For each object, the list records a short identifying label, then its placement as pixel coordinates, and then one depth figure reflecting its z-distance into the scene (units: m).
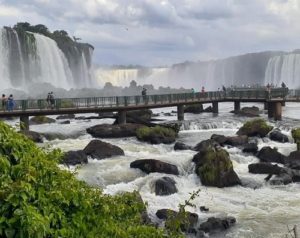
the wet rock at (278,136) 31.42
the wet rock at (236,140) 29.11
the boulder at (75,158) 22.91
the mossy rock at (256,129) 32.31
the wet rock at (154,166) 21.78
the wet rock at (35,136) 28.91
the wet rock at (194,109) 52.78
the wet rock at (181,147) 27.89
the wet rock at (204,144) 27.12
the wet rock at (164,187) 19.30
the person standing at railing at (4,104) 32.81
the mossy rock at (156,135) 30.13
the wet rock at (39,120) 41.32
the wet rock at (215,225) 15.46
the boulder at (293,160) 23.33
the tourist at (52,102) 34.78
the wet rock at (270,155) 24.75
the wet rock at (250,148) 27.09
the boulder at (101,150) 24.88
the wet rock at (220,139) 29.11
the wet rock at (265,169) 22.03
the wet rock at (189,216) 15.75
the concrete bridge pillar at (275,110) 43.36
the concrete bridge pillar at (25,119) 33.28
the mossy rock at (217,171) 20.81
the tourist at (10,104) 32.78
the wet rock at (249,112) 47.09
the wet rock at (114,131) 32.41
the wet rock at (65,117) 46.23
